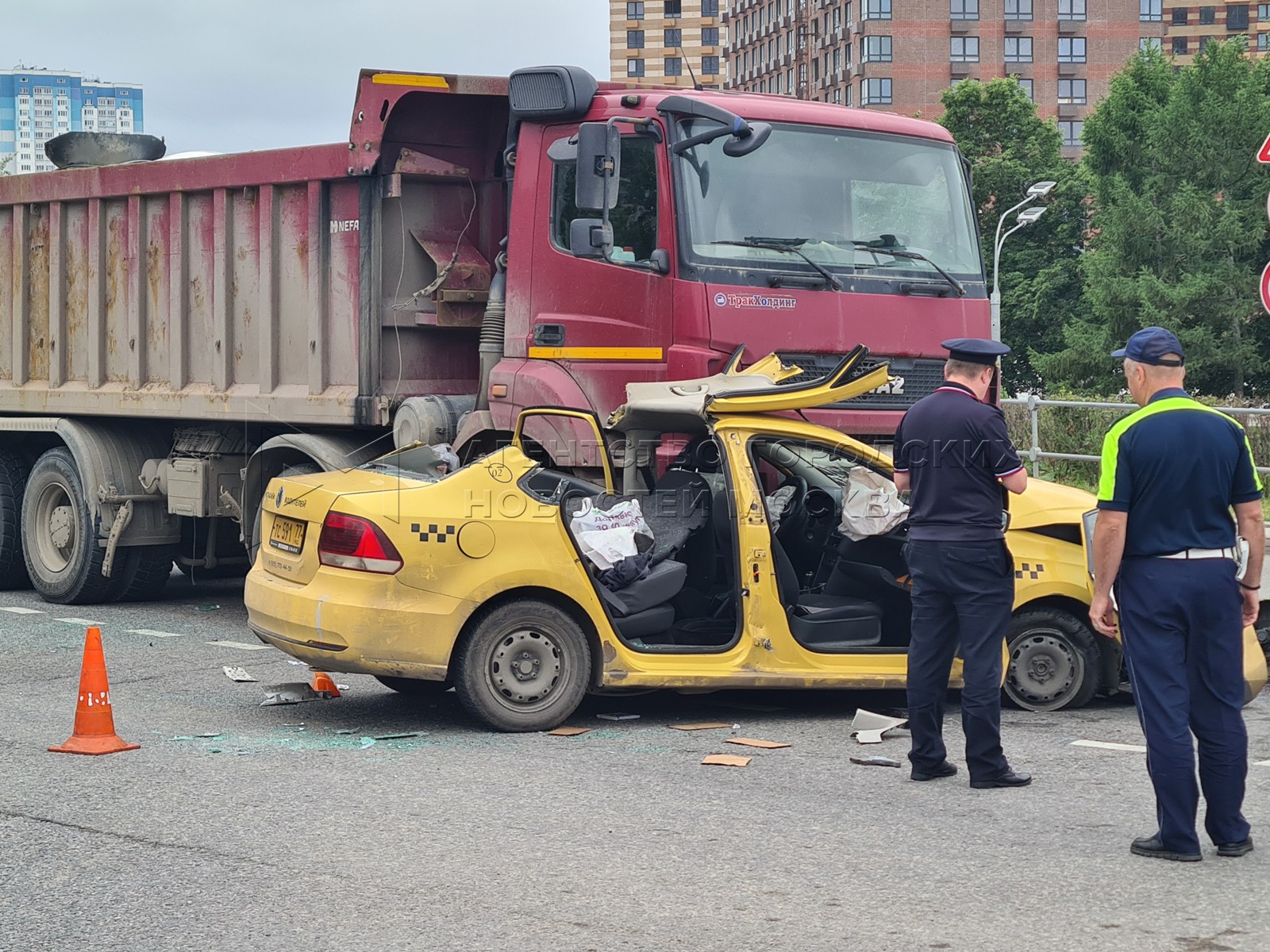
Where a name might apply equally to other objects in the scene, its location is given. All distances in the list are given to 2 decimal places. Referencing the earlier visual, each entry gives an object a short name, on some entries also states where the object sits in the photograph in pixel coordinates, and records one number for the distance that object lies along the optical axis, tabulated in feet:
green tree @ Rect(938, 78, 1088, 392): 232.32
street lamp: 105.91
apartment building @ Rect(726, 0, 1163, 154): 363.97
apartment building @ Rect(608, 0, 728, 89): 478.59
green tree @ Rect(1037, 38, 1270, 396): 185.88
